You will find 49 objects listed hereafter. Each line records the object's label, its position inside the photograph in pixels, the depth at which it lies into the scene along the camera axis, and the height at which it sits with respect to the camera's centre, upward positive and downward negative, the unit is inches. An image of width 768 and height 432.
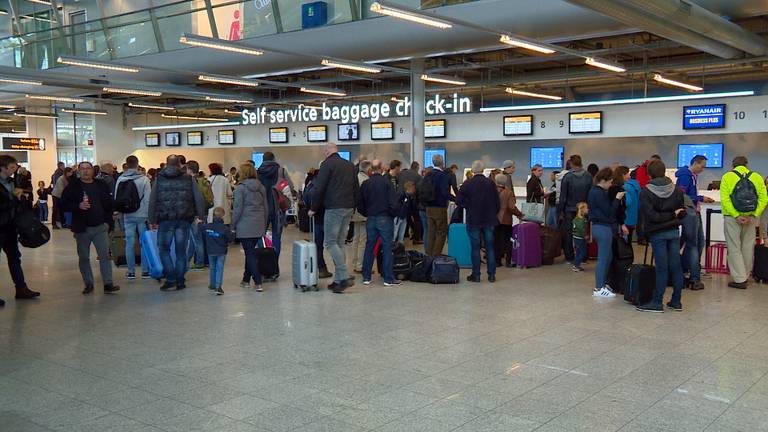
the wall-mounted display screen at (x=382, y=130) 804.6 +41.4
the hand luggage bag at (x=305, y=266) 339.9 -48.3
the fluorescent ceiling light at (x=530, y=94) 679.3 +71.5
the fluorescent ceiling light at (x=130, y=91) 659.4 +75.9
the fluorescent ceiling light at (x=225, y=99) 745.3 +74.9
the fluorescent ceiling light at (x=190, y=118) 1026.1 +76.5
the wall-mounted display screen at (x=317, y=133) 878.4 +42.4
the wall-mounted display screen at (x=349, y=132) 840.9 +42.0
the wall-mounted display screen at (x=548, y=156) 751.7 +8.5
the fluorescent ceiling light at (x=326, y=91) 688.4 +76.5
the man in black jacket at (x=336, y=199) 330.3 -15.5
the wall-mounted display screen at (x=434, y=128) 794.8 +42.5
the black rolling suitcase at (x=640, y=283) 295.9 -51.4
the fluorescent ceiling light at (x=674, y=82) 572.8 +67.4
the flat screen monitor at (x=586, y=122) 665.0 +39.9
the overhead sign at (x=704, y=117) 595.8 +39.4
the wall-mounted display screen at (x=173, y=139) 1029.8 +43.2
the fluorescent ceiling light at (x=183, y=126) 971.9 +60.6
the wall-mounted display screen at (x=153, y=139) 1047.6 +44.3
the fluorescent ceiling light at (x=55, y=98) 761.7 +80.4
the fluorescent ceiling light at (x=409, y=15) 356.8 +80.6
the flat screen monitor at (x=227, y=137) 981.8 +43.7
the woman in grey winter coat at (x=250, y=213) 334.6 -22.0
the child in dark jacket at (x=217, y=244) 323.3 -35.9
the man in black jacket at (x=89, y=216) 320.5 -21.8
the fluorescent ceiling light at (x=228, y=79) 599.2 +77.8
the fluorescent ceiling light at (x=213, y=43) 448.5 +83.3
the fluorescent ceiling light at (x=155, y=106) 868.6 +78.2
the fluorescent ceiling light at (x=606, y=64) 497.7 +73.9
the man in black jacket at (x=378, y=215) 345.4 -24.5
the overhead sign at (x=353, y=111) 620.7 +55.1
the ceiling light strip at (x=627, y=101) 572.7 +55.5
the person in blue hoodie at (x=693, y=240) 331.6 -38.3
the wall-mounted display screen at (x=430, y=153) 838.2 +15.1
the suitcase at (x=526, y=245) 420.8 -48.8
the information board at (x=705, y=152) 647.8 +9.5
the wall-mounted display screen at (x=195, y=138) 1014.4 +44.0
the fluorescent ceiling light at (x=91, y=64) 515.2 +81.3
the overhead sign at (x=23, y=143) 928.3 +36.3
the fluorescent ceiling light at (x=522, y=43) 417.8 +75.1
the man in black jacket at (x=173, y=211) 334.3 -20.5
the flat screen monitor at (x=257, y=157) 1007.8 +15.2
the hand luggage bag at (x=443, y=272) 362.6 -55.4
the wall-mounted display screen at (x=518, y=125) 713.0 +40.5
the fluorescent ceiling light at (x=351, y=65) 513.0 +76.8
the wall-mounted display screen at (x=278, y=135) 922.3 +42.3
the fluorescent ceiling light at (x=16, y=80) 618.2 +79.8
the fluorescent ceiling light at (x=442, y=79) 592.7 +75.3
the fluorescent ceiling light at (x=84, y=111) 894.9 +77.0
